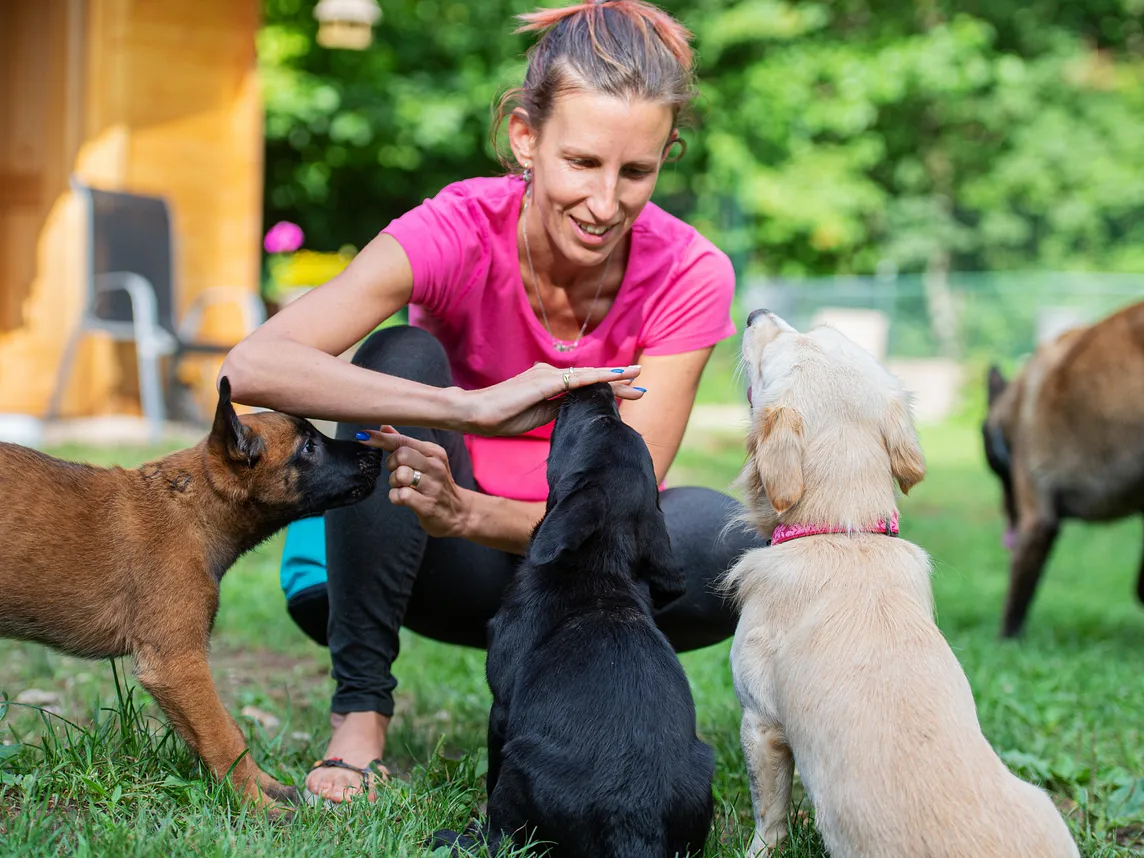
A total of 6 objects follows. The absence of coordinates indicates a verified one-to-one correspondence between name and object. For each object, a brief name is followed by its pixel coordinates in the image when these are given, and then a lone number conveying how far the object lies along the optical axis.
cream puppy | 2.25
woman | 2.90
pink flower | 13.20
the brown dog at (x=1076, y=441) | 5.69
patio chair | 9.02
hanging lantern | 13.49
